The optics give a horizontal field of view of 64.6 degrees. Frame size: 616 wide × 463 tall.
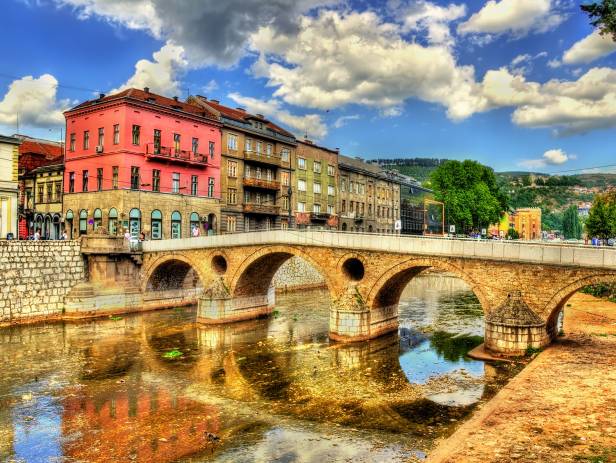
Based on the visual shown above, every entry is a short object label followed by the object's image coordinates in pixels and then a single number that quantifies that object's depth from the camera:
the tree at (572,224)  127.69
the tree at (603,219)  59.78
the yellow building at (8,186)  34.72
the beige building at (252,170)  47.00
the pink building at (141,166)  38.97
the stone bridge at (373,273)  20.58
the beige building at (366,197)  63.91
